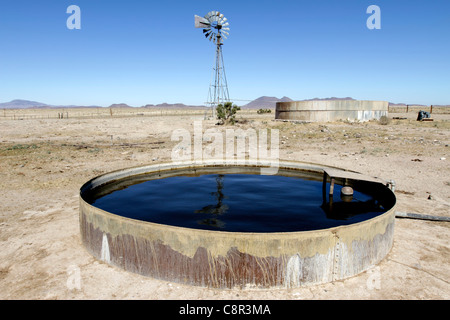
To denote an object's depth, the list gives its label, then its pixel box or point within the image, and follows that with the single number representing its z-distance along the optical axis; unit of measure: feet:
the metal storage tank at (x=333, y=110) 89.30
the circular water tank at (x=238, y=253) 12.37
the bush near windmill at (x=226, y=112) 88.12
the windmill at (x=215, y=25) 100.07
